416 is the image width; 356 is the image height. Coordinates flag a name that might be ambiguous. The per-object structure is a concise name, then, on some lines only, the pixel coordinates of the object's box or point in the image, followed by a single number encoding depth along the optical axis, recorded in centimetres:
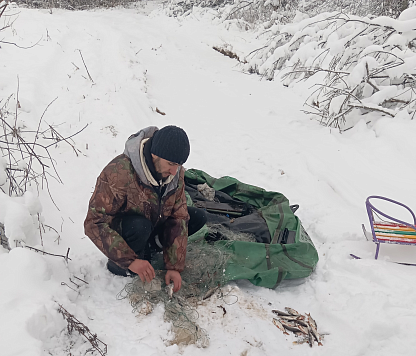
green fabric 233
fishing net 186
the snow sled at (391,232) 251
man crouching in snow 189
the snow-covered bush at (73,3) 1334
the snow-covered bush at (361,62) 417
